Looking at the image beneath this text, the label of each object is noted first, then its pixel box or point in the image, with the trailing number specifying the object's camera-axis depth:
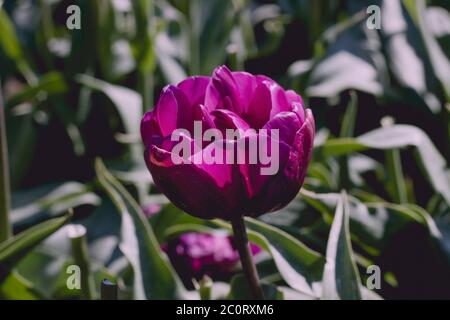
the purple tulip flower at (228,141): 0.60
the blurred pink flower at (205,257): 0.82
